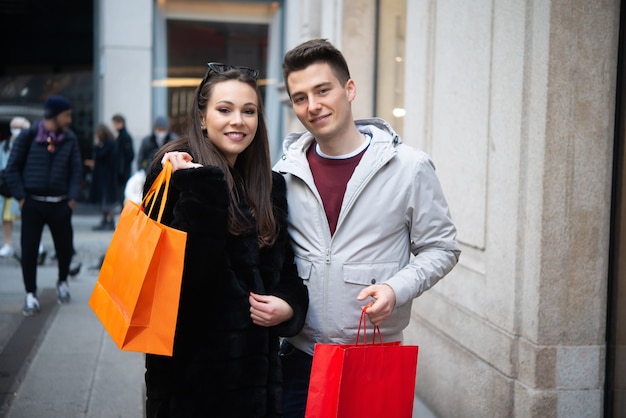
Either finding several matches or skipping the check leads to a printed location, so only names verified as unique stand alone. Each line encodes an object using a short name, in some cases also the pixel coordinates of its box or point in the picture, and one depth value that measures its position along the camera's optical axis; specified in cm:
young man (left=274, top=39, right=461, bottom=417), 287
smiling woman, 255
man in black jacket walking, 747
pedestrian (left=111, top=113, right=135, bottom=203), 1349
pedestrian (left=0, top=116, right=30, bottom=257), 1057
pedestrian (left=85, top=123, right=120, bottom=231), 1354
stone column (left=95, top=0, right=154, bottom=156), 1532
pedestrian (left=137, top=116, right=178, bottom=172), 1109
